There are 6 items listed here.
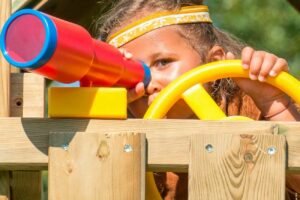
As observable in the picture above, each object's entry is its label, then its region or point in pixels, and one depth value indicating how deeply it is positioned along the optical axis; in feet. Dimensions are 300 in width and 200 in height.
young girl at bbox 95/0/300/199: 16.56
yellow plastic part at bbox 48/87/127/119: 13.36
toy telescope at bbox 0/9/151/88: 12.33
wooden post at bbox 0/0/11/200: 14.55
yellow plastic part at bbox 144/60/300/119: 15.45
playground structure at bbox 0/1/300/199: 13.02
